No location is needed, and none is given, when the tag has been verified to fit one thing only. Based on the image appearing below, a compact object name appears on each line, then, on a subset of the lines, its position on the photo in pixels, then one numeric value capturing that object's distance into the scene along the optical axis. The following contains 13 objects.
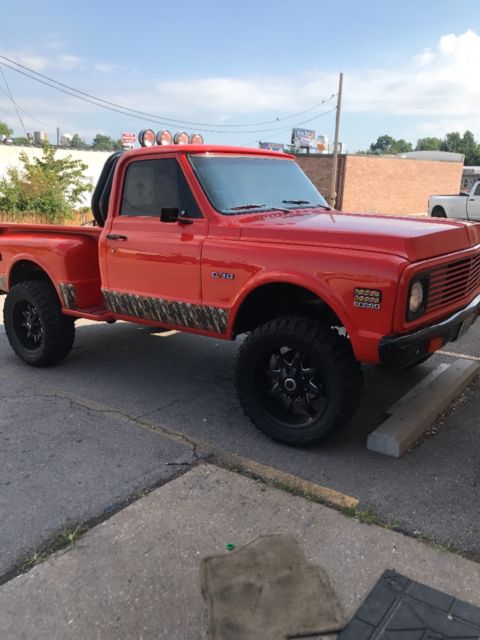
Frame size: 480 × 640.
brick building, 33.47
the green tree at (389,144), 150.24
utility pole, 31.42
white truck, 20.14
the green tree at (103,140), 111.69
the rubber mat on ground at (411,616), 2.25
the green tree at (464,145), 116.81
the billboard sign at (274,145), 32.73
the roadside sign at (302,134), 55.47
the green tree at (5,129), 90.56
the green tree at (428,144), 142.62
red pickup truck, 3.36
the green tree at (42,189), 24.92
